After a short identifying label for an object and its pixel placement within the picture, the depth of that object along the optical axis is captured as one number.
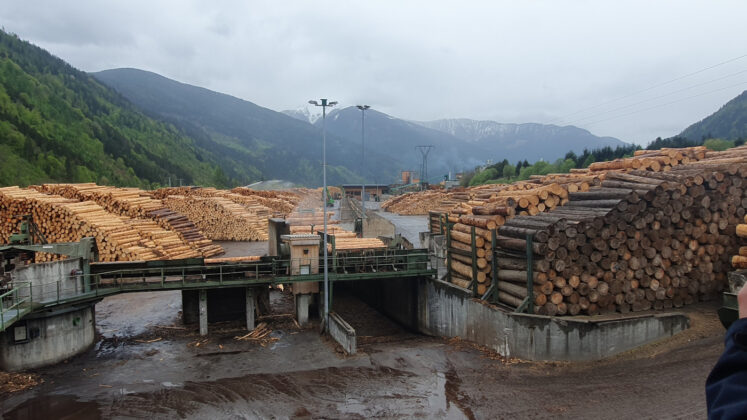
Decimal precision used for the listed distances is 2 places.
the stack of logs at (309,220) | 30.75
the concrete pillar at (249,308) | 18.84
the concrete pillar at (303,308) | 19.28
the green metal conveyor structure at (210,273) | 16.19
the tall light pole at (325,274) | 17.59
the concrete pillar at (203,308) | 18.31
